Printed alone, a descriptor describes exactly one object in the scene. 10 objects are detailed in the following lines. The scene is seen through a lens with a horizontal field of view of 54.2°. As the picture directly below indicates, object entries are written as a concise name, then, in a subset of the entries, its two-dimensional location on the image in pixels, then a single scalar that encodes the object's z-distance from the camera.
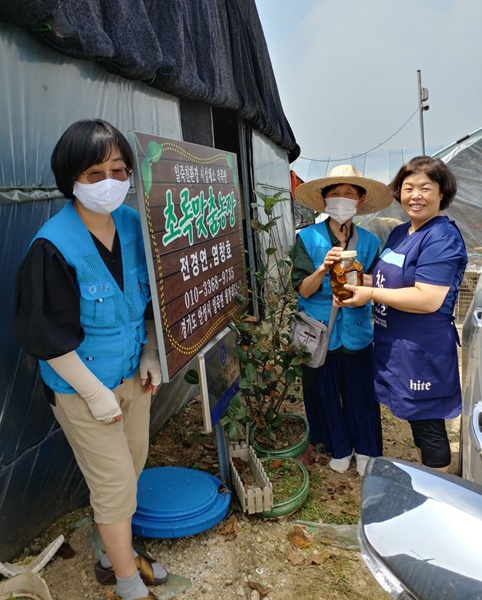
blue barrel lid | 2.23
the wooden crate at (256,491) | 2.45
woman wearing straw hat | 2.73
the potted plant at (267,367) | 2.67
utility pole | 14.47
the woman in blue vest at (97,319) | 1.56
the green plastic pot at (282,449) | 2.95
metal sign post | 2.17
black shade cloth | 2.19
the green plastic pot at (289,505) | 2.54
